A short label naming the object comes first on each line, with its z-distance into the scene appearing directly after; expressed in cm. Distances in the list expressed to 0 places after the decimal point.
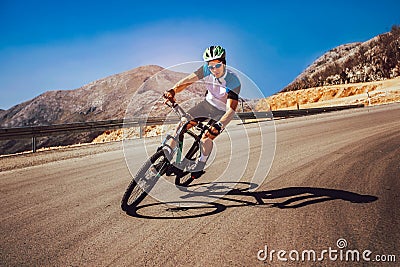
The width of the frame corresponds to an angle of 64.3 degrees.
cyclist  419
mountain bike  418
